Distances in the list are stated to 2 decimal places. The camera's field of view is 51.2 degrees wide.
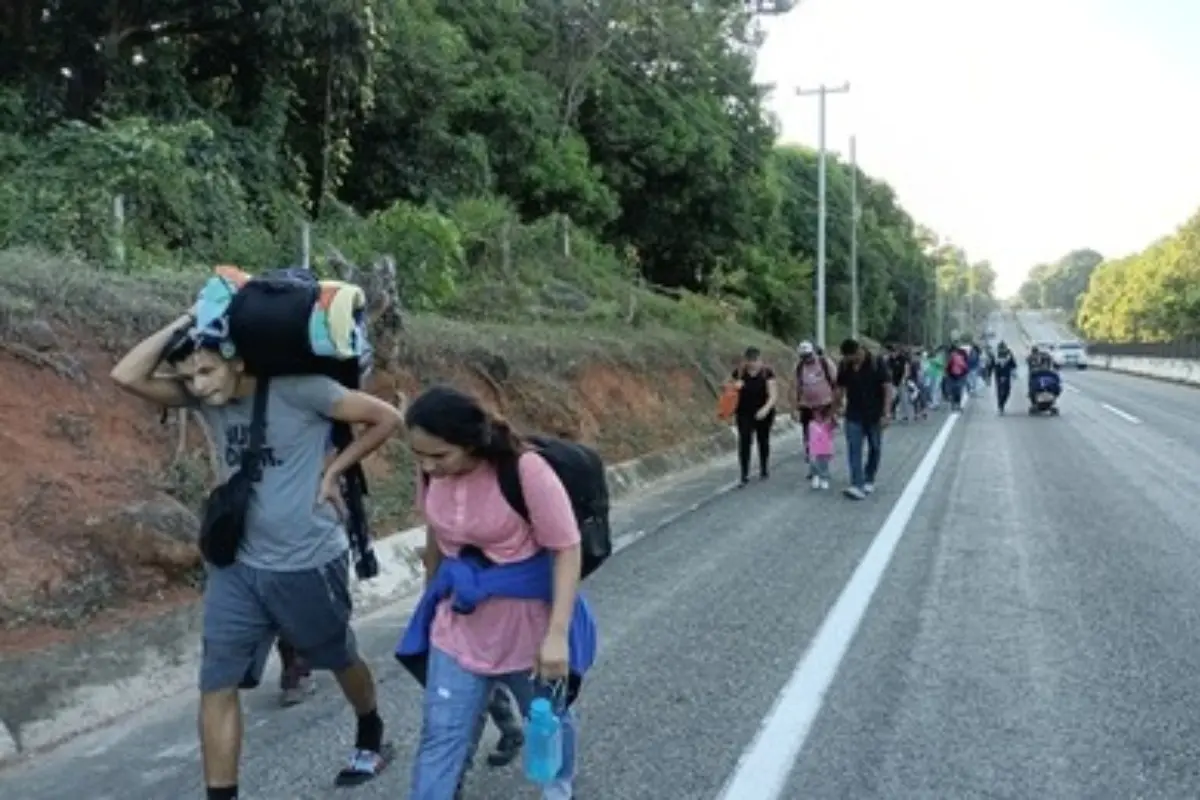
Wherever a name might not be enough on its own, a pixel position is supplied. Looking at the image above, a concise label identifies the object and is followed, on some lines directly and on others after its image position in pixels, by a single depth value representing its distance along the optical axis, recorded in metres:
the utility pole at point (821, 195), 41.43
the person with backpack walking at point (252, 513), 4.10
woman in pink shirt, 3.53
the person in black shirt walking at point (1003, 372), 31.62
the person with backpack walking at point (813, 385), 14.33
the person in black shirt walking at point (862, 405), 13.55
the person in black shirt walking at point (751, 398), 15.02
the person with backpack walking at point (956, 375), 31.97
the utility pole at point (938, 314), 113.31
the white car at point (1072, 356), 76.88
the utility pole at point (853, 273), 51.16
